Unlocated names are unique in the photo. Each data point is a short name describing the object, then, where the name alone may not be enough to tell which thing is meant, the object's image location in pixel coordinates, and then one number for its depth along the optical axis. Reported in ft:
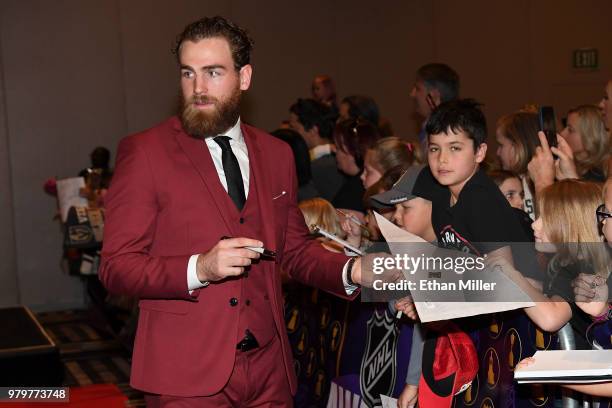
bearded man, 8.59
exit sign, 34.45
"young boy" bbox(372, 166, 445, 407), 11.72
